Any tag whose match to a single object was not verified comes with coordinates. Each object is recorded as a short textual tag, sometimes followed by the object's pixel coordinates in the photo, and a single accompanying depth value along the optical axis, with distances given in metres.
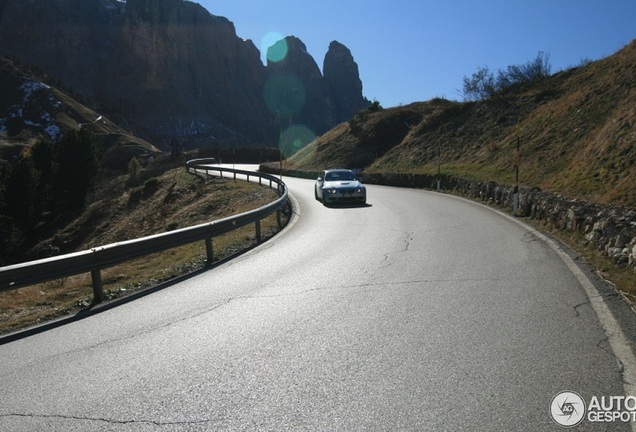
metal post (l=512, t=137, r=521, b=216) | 15.57
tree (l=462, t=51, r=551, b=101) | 47.44
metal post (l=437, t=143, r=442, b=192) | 38.71
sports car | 20.50
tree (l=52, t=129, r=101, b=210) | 52.38
